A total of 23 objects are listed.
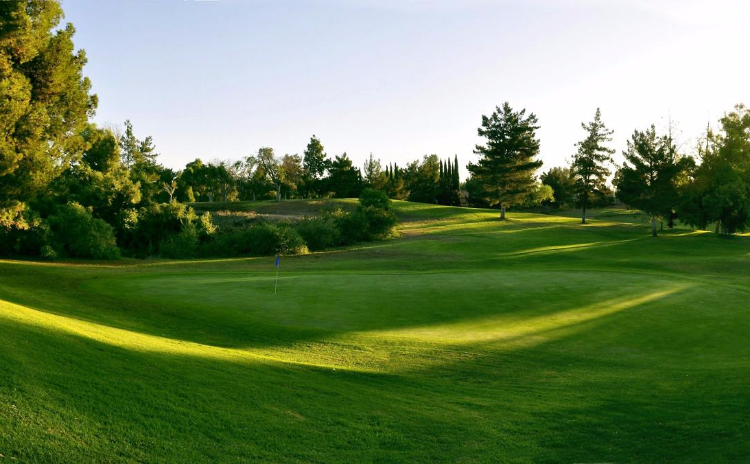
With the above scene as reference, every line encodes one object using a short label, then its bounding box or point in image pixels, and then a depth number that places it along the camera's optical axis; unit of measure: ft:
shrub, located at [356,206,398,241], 177.08
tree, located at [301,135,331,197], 332.80
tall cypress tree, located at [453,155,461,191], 373.81
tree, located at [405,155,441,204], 358.02
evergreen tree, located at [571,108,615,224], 227.81
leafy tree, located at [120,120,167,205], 291.17
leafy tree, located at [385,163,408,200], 359.46
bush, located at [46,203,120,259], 135.44
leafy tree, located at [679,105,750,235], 180.96
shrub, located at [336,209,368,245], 174.40
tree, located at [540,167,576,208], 335.86
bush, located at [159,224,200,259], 148.77
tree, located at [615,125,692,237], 188.96
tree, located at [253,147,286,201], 324.19
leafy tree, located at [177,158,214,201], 303.27
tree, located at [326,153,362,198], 327.47
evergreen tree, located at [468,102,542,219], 237.66
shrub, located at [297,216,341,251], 161.07
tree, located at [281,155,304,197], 331.57
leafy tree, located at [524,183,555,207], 269.03
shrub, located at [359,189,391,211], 179.22
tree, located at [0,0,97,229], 85.81
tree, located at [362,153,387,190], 355.97
